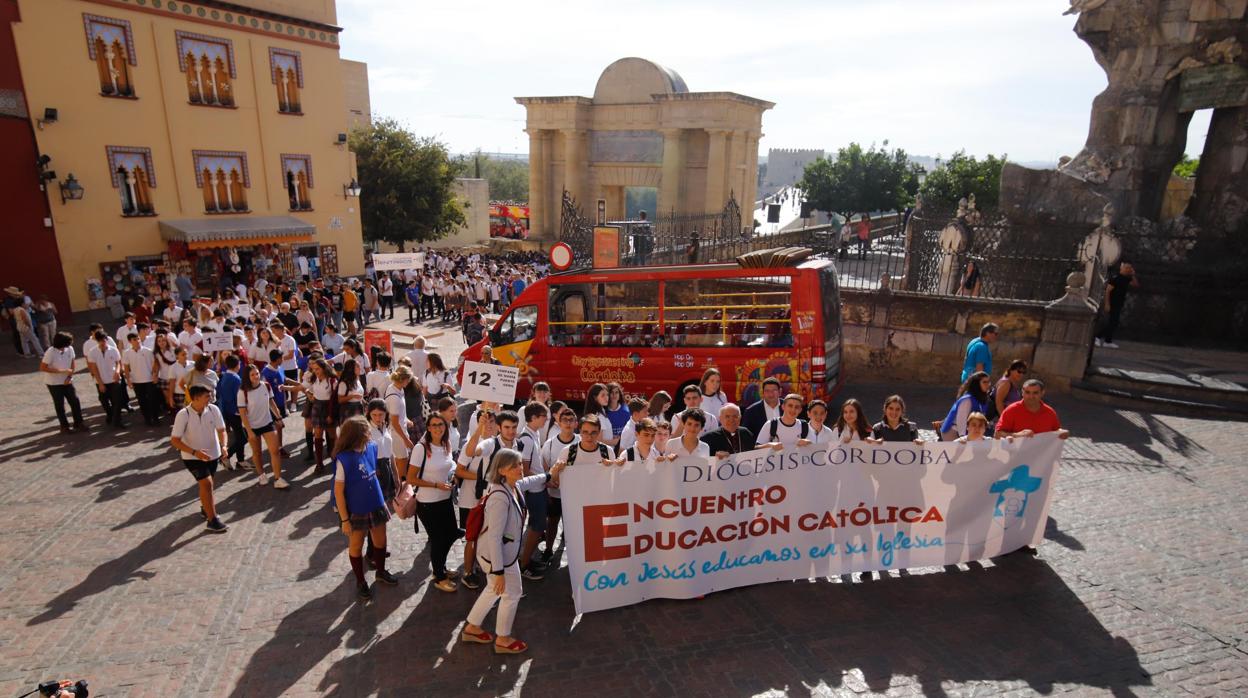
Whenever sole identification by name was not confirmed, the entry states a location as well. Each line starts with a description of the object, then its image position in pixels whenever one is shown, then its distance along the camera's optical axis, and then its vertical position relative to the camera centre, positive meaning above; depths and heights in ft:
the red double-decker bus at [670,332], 34.24 -6.82
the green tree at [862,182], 139.95 +5.48
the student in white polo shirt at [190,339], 38.83 -8.24
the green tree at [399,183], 98.94 +2.38
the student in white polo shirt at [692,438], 19.88 -6.83
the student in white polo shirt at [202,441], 23.41 -8.48
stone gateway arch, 99.50 +9.19
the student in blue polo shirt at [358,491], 19.06 -8.26
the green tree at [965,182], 127.24 +5.53
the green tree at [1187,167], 121.11 +8.92
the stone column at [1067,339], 39.06 -7.26
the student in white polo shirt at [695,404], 23.40 -6.90
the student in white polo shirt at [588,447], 19.47 -7.06
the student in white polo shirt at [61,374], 34.01 -9.10
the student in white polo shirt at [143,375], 35.50 -9.49
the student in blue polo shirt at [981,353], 28.84 -6.11
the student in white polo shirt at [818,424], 21.54 -6.83
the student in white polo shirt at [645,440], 20.02 -6.88
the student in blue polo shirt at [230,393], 28.22 -8.22
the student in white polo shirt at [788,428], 21.47 -6.98
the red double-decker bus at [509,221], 154.71 -4.84
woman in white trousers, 16.58 -8.58
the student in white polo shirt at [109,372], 35.37 -9.30
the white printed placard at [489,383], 24.20 -6.45
